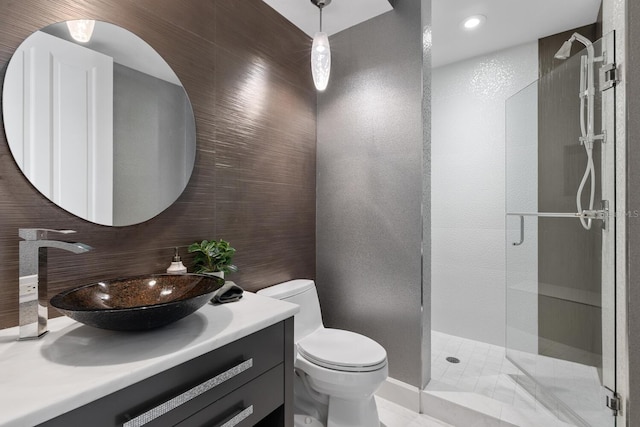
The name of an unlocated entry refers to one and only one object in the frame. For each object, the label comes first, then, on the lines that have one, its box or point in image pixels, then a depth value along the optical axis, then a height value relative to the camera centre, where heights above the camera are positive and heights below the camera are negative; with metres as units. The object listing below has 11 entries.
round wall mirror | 0.94 +0.33
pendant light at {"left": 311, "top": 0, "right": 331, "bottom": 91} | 1.64 +0.85
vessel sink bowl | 0.73 -0.26
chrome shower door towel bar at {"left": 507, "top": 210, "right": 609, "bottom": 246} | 1.48 +0.00
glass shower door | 1.45 -0.13
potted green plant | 1.35 -0.20
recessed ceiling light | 2.03 +1.33
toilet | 1.38 -0.74
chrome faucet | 0.81 -0.19
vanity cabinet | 0.65 -0.46
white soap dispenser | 1.21 -0.22
